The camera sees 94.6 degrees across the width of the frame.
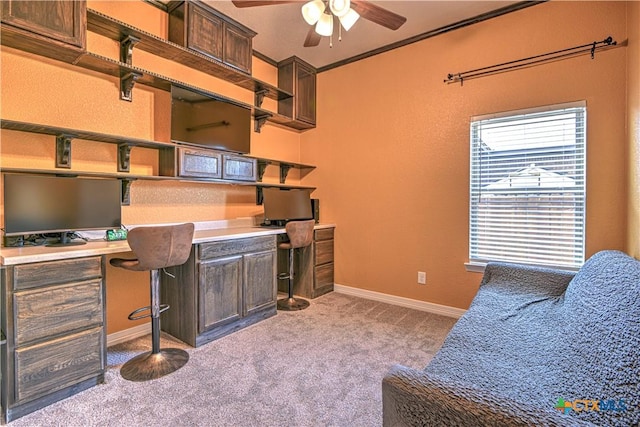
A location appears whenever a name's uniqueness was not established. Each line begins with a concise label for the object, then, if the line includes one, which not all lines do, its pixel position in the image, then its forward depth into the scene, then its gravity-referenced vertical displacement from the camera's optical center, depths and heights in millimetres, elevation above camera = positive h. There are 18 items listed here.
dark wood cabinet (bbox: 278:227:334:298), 3611 -718
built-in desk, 1579 -663
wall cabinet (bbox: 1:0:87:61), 1772 +1152
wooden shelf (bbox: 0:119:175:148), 1885 +539
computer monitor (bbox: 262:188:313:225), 3447 +45
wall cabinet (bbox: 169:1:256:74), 2592 +1651
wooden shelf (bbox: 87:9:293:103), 2186 +1395
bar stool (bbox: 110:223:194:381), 1964 -380
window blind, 2439 +196
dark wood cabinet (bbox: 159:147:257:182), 2611 +429
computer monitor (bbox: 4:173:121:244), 1841 +32
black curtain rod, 2322 +1302
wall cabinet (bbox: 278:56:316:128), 3729 +1561
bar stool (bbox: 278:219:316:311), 3137 -381
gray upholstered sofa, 807 -571
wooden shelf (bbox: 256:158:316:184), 3539 +563
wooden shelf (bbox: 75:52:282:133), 2154 +1090
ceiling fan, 2037 +1439
